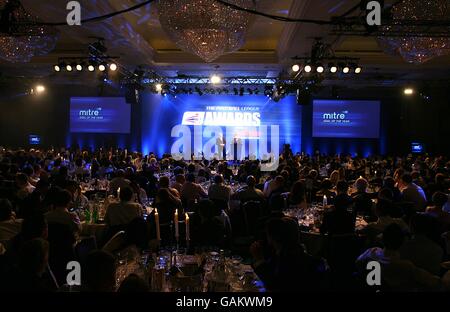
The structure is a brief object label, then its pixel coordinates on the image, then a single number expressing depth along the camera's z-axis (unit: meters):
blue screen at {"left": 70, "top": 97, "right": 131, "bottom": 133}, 17.62
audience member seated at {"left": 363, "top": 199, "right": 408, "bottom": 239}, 4.54
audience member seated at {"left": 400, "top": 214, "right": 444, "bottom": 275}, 3.32
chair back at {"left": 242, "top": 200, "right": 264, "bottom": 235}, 5.58
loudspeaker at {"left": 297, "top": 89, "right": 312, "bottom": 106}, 13.55
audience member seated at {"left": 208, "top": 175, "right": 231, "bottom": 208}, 6.86
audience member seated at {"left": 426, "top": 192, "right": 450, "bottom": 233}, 4.77
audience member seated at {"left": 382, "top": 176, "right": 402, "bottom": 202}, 6.75
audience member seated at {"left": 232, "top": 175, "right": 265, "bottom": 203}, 6.53
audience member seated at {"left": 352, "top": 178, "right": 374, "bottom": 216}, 5.80
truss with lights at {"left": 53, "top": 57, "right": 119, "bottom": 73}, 9.48
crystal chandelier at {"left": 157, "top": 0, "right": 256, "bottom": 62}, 3.40
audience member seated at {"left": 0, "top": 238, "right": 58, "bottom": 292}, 2.47
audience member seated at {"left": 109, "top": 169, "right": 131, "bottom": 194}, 7.07
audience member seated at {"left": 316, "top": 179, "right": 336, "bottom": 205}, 6.57
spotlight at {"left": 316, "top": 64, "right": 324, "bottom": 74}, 9.23
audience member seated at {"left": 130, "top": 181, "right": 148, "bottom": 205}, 6.32
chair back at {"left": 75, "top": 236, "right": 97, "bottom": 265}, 3.52
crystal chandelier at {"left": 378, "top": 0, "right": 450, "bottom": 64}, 4.65
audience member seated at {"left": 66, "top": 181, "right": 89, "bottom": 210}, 5.62
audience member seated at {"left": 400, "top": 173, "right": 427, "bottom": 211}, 6.65
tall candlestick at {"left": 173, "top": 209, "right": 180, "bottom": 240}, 2.64
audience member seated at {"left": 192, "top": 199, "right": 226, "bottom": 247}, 4.34
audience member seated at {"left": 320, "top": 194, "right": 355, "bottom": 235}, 4.41
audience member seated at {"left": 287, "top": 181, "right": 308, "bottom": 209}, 5.83
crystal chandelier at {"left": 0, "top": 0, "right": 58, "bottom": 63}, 5.23
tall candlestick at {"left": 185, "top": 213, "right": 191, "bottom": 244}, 2.71
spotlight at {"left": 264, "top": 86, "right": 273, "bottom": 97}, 15.19
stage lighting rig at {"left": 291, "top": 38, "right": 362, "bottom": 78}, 8.61
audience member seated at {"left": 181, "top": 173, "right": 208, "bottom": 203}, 7.00
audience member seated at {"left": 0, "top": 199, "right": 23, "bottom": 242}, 4.07
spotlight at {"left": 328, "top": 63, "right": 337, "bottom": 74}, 9.59
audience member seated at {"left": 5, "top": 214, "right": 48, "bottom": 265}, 3.10
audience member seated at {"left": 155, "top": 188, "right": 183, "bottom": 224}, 5.18
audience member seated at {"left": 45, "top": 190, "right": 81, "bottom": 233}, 4.25
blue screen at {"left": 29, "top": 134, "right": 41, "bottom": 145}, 17.88
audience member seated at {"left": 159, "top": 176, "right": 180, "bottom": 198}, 6.26
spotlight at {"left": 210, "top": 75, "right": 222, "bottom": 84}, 12.93
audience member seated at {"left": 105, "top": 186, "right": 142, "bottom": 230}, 4.63
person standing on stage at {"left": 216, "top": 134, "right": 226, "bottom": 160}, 17.36
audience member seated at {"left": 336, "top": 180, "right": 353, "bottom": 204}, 6.02
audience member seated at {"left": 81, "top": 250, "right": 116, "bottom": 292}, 2.15
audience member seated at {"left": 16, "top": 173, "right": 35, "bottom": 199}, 6.12
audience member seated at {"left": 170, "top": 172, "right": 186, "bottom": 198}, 7.36
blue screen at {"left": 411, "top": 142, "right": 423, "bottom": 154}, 17.34
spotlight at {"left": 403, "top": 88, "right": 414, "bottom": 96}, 15.77
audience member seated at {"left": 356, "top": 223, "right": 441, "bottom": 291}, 2.78
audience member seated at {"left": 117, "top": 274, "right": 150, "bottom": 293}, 1.88
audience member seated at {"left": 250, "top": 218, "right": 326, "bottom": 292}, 2.66
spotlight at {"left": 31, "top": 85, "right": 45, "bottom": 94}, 16.93
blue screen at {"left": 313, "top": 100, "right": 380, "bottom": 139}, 17.50
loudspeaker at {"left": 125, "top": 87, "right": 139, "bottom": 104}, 13.42
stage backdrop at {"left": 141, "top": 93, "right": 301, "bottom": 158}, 17.50
